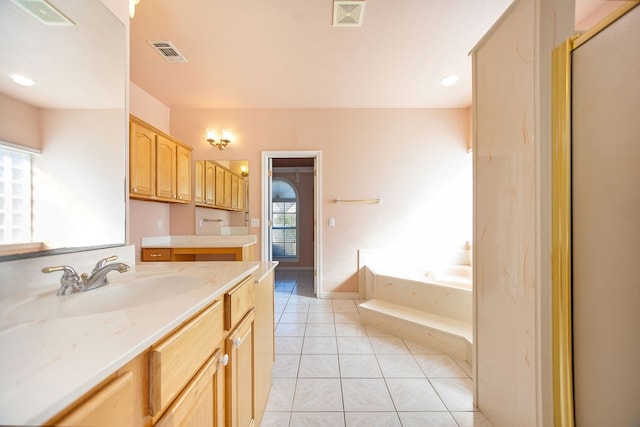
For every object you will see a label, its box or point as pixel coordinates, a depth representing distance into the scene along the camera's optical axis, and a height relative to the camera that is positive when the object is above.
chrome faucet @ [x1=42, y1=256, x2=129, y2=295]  0.78 -0.22
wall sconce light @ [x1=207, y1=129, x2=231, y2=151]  3.02 +1.00
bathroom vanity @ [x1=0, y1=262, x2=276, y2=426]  0.35 -0.28
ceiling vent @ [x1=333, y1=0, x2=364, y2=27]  1.59 +1.44
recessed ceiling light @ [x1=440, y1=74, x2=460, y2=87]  2.45 +1.45
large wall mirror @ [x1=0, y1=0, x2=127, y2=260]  0.77 +0.38
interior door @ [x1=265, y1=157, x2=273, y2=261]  3.18 +0.05
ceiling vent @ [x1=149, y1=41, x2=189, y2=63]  1.96 +1.44
